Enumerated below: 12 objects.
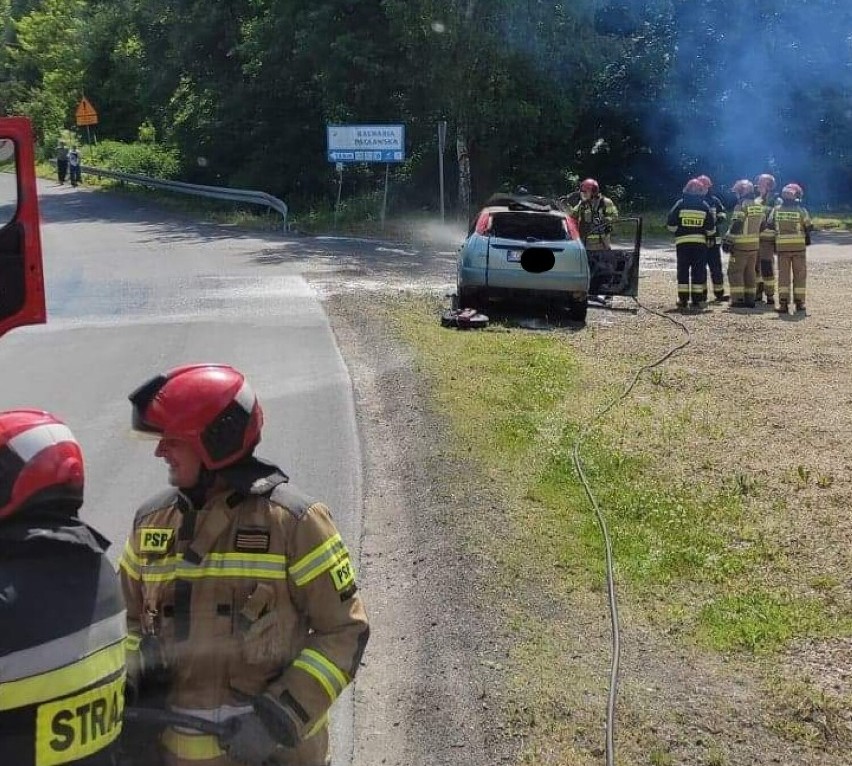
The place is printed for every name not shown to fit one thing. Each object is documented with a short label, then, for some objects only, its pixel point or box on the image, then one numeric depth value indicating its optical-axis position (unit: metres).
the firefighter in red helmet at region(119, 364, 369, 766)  2.62
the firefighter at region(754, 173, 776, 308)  15.70
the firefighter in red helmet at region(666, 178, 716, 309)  15.18
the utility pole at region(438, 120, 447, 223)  25.05
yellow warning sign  35.22
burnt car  13.85
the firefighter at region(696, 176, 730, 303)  16.17
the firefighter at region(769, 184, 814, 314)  15.08
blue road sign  25.28
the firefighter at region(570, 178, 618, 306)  16.22
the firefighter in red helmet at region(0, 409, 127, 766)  2.13
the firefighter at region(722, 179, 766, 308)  15.56
